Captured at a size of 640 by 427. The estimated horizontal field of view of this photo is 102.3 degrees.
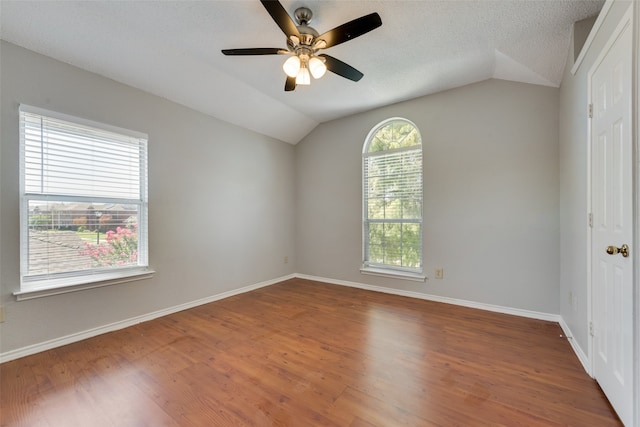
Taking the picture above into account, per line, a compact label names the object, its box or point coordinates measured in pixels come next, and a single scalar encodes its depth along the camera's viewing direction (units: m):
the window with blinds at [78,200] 2.23
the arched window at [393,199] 3.66
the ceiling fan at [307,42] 1.69
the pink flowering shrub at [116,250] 2.60
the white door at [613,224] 1.34
